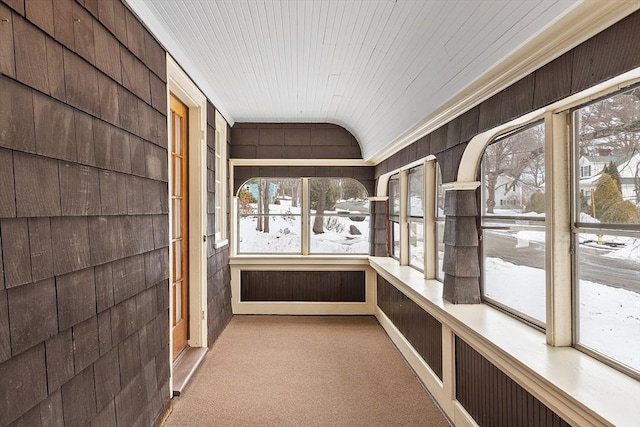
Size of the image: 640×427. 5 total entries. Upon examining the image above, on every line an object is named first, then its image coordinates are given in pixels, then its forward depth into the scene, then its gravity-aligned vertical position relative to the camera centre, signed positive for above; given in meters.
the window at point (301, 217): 5.82 -0.09
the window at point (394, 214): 5.00 -0.05
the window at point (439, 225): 3.58 -0.14
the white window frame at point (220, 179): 4.65 +0.40
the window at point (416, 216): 4.15 -0.07
